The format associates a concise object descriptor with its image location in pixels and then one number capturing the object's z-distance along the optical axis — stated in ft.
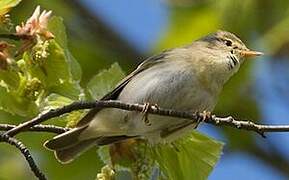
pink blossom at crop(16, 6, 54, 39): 16.83
